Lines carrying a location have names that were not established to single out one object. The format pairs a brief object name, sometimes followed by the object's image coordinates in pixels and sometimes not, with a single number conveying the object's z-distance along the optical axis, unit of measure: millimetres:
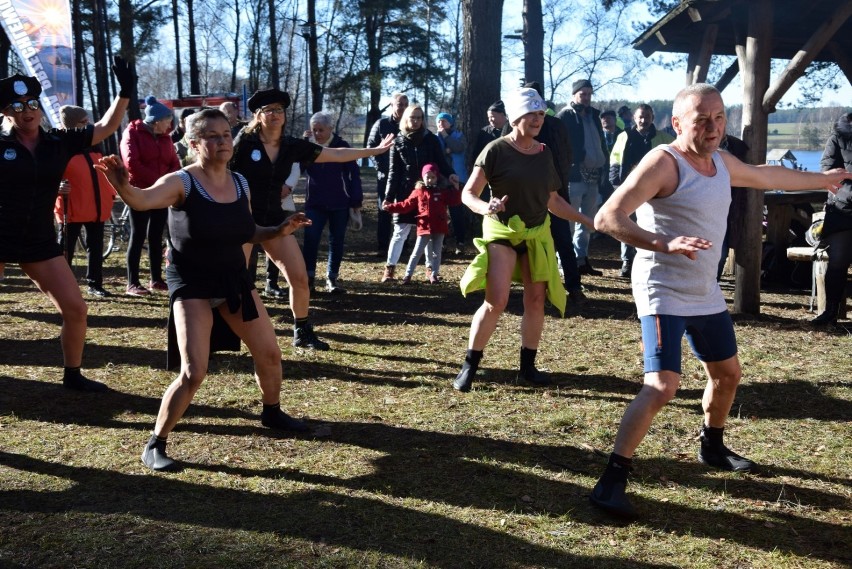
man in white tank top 3961
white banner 13047
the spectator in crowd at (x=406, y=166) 10938
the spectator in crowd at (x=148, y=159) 9727
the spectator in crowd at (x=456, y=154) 13727
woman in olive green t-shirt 5953
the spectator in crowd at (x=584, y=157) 11172
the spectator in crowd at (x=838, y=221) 8125
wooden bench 8859
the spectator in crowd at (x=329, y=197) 9617
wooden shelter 8703
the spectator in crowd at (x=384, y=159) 11594
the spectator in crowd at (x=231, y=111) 10703
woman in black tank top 4566
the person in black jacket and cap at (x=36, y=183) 5637
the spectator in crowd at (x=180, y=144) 12570
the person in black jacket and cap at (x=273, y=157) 6570
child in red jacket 10719
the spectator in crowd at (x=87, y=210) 9742
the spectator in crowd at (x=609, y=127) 15954
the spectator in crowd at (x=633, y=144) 11141
